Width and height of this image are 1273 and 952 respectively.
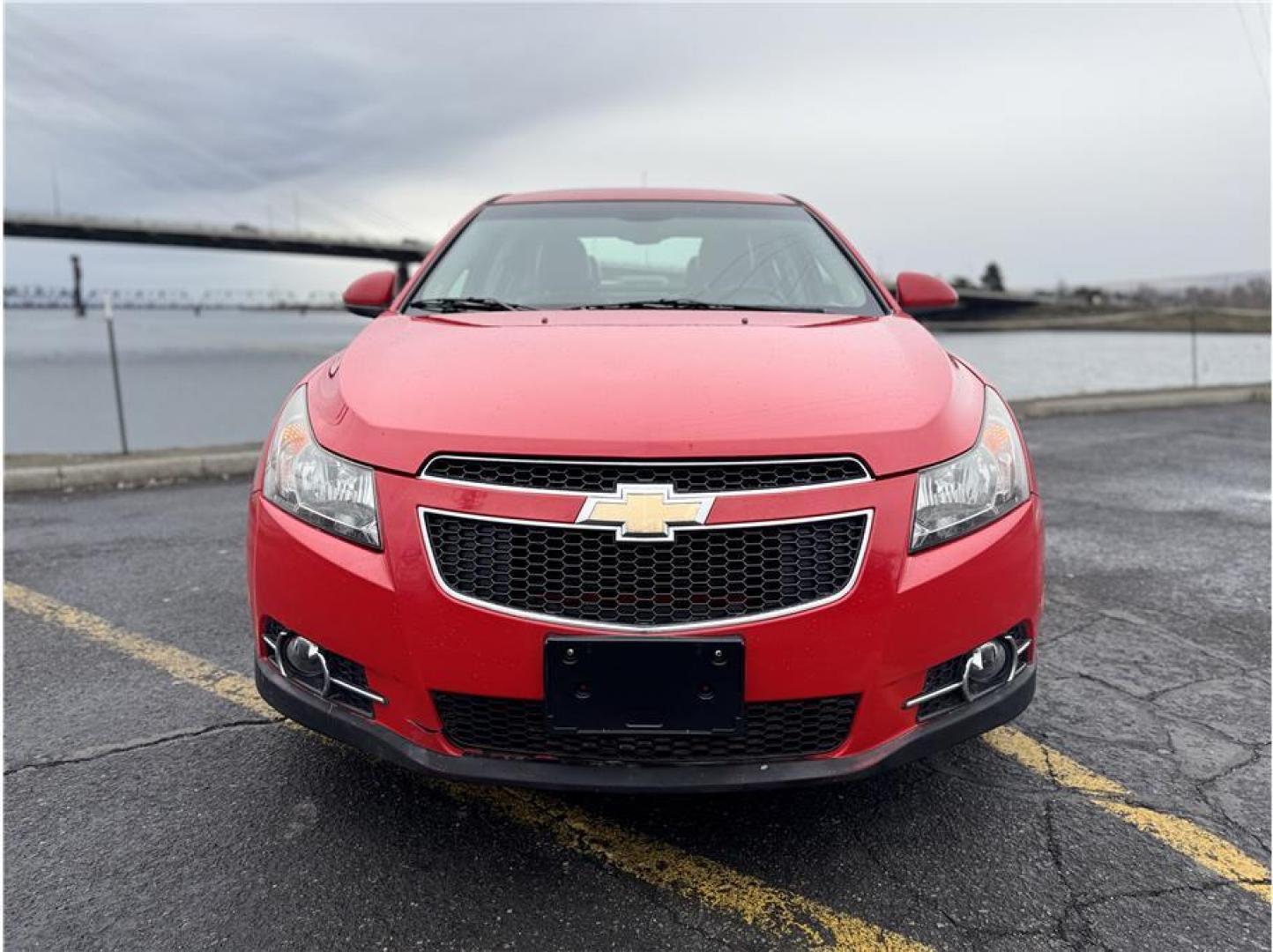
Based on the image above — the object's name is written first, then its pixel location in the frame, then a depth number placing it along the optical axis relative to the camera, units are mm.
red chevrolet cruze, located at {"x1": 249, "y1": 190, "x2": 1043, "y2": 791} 1706
